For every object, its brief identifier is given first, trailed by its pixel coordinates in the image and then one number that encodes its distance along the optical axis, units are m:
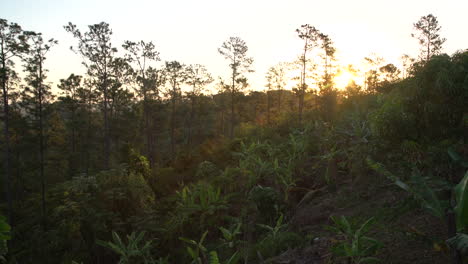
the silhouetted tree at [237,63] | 25.83
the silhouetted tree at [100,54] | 20.03
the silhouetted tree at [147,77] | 22.58
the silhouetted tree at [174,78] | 29.71
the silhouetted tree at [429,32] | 26.00
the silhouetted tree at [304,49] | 23.27
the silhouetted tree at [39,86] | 17.52
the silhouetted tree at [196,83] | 31.99
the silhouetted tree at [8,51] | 16.27
